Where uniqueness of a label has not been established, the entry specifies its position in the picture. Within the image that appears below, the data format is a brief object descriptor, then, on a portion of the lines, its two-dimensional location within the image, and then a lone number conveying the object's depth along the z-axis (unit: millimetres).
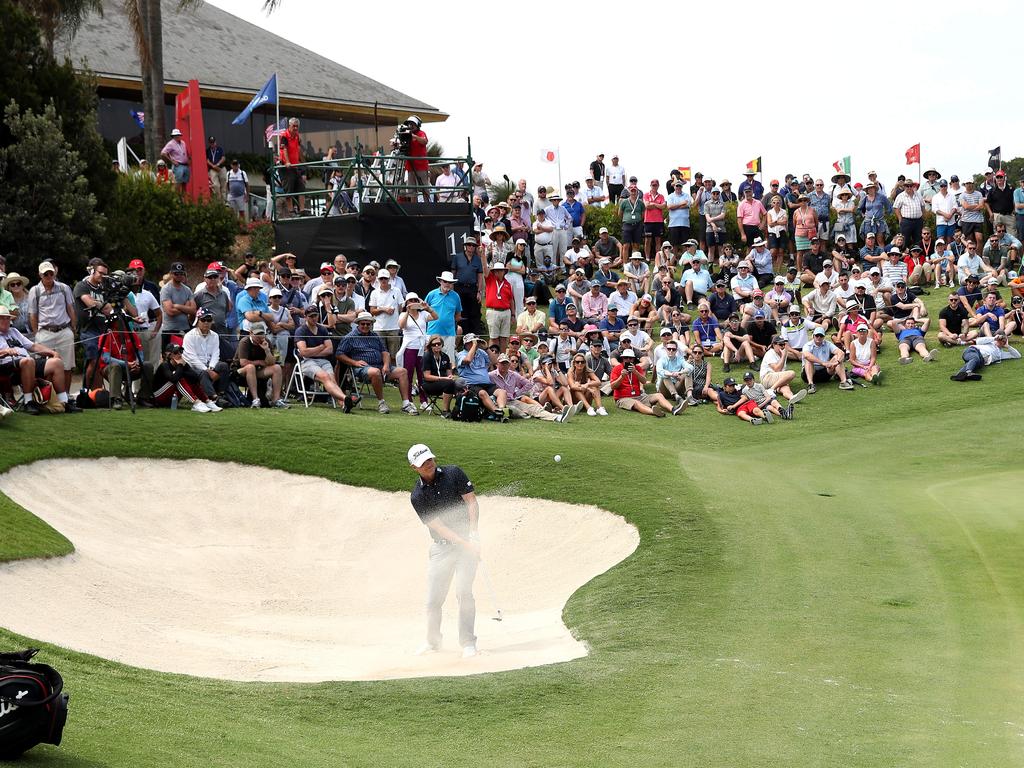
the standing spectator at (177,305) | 21406
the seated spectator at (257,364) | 21391
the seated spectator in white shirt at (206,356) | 20781
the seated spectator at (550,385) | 23578
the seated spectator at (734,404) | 23109
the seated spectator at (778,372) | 23969
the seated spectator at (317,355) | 22281
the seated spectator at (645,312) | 26422
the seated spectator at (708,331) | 26688
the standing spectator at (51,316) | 19703
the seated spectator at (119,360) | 20219
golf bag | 7328
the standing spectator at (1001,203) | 32688
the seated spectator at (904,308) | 26703
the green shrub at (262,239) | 33741
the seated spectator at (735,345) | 25859
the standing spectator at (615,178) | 38469
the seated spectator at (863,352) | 25141
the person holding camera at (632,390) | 23812
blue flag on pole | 32188
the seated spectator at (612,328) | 25750
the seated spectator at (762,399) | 23359
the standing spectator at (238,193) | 35000
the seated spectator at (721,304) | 27672
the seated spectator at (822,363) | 24859
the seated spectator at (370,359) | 22484
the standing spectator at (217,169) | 36906
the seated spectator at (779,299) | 26828
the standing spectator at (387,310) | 23297
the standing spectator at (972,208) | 32031
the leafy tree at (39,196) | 24781
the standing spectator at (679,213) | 33719
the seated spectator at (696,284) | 29312
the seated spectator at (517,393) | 23078
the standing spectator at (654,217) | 34281
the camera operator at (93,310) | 20094
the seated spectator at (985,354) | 24719
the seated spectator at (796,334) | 25438
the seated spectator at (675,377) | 24094
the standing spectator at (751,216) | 33156
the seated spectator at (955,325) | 26266
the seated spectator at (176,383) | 20625
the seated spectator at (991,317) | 25750
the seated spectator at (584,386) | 23547
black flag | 35812
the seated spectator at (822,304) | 27188
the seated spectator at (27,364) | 18641
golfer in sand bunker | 12281
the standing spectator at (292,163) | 29834
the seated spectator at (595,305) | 26422
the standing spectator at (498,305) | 25250
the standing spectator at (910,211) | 32562
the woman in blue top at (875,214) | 32469
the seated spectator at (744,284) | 28219
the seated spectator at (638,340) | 25219
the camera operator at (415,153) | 28438
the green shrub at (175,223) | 30906
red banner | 33188
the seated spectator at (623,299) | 27000
